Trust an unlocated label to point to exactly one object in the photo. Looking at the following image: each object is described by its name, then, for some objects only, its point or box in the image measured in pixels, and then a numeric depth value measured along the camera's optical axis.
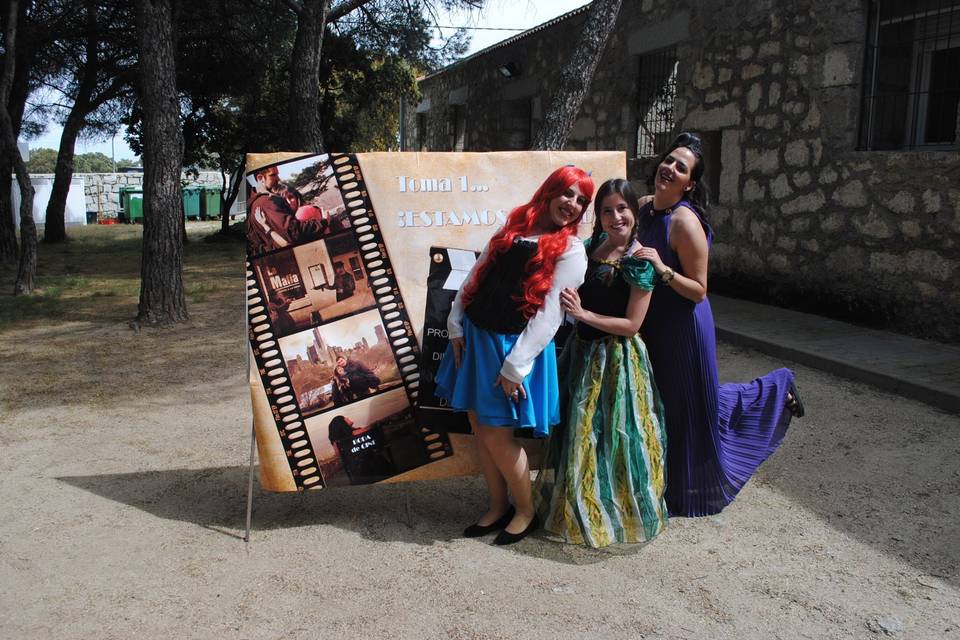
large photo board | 3.24
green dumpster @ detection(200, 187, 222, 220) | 29.81
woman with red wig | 2.93
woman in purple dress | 3.17
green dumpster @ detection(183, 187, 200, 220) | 29.47
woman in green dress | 3.12
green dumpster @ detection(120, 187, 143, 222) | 28.47
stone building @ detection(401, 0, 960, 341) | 6.42
